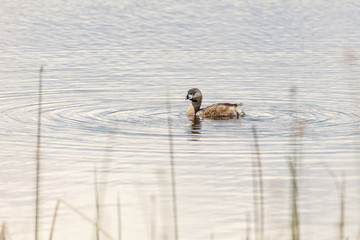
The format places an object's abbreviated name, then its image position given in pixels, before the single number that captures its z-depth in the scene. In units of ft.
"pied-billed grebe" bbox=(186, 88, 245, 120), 100.27
